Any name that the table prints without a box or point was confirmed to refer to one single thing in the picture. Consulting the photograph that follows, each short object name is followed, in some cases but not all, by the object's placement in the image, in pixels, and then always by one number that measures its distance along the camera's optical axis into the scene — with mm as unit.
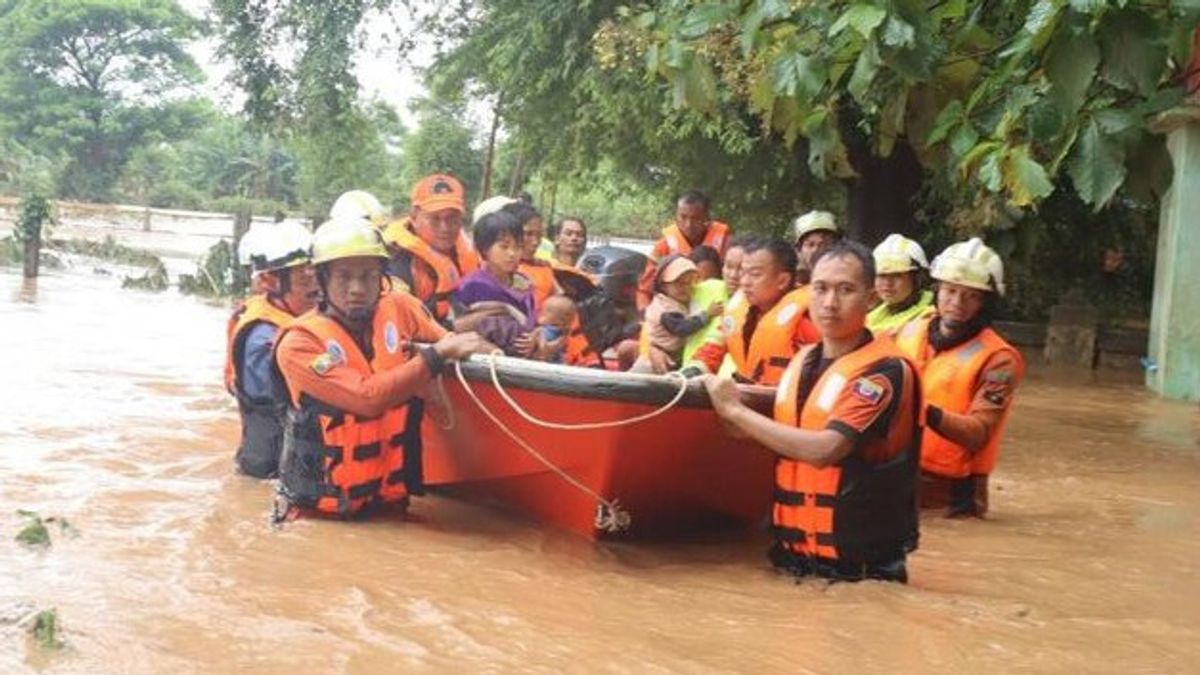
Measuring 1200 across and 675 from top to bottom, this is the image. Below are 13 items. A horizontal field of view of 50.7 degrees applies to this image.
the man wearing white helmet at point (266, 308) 5258
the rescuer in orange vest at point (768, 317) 5004
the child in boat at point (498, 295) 5449
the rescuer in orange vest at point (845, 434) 3795
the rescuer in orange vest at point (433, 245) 6004
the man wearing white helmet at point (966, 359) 5148
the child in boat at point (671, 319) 5523
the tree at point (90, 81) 39094
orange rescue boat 4422
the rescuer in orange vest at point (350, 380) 4559
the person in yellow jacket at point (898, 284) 5738
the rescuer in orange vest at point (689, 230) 8273
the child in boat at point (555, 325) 5594
